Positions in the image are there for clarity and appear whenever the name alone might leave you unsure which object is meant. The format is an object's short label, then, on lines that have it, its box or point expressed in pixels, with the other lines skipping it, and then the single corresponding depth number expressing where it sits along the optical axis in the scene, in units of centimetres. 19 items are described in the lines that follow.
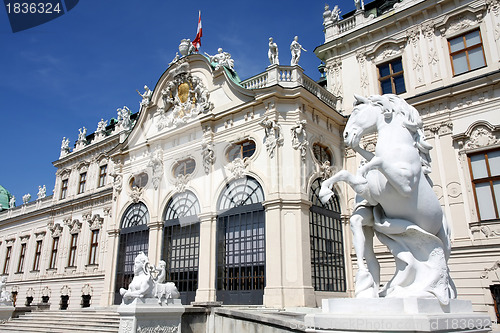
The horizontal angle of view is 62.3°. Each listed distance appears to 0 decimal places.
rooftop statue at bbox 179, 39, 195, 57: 2149
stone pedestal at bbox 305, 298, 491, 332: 362
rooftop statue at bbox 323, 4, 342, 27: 2114
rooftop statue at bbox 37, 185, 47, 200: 3406
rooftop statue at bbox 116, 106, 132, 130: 2503
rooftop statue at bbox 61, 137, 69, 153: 3300
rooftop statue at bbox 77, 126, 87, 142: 3162
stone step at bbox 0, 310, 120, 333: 1378
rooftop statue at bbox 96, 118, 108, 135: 3031
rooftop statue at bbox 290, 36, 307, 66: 1800
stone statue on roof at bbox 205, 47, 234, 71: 2012
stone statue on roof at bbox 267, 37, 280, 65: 1798
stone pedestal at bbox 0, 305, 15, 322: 1850
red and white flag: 2256
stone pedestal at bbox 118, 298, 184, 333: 1034
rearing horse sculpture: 441
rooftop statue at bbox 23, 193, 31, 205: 3596
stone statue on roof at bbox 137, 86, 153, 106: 2261
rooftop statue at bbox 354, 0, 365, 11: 2042
